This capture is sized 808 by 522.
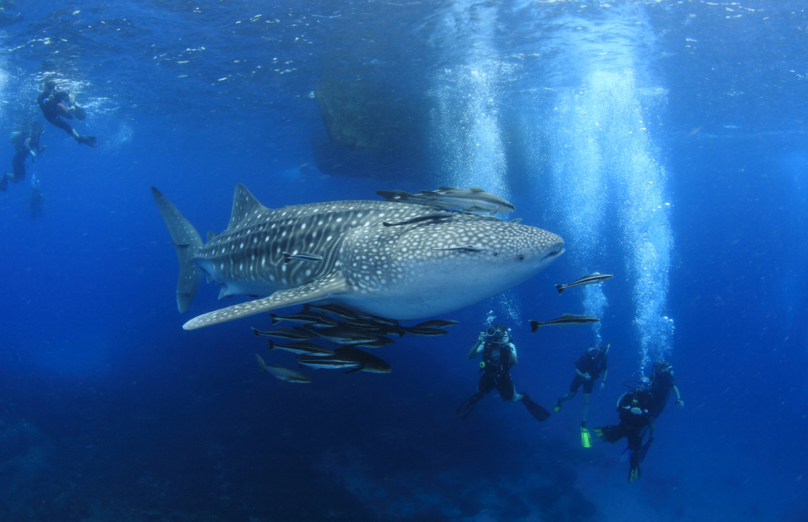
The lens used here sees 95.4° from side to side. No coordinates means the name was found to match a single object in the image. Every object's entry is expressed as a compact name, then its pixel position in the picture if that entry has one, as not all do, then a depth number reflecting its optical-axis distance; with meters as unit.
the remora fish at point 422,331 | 3.71
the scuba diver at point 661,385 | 10.52
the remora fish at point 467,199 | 3.96
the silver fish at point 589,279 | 3.31
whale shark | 2.85
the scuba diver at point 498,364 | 8.30
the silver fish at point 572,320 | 3.30
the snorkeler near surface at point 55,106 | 14.28
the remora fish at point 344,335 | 3.33
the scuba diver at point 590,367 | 11.84
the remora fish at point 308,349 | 3.36
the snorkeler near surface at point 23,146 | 19.40
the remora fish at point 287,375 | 4.13
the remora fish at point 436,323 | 3.68
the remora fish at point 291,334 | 3.58
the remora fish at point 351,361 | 3.27
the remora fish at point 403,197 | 4.09
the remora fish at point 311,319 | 3.48
